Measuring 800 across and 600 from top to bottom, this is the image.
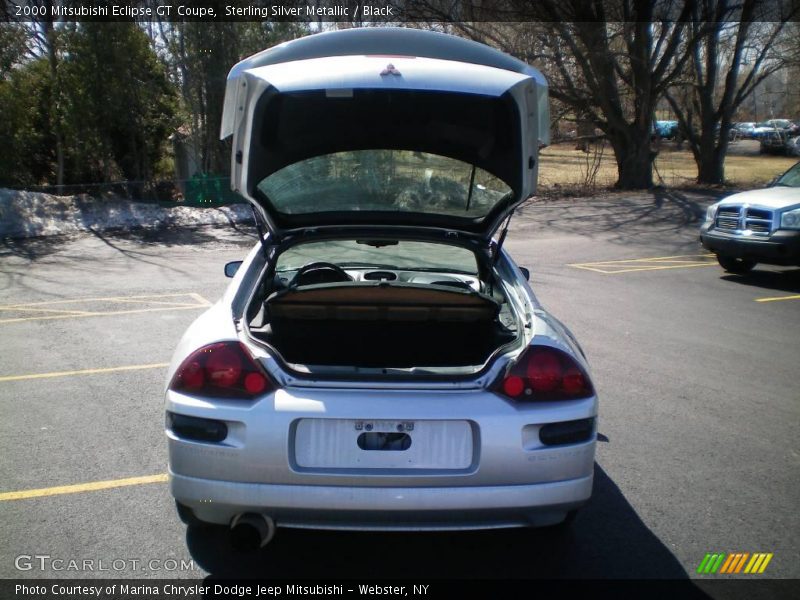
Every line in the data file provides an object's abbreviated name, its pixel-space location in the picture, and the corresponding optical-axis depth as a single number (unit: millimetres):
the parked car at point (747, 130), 57634
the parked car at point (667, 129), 46000
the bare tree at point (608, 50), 22125
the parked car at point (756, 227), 9867
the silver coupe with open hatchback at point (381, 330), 2818
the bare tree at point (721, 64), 21719
